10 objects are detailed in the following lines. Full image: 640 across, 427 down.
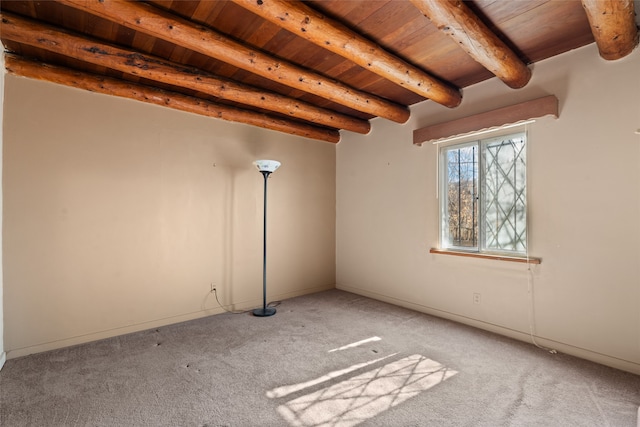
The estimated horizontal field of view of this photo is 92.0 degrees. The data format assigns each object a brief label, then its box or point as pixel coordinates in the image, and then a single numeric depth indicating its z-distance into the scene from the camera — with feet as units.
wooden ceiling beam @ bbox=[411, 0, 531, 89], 6.01
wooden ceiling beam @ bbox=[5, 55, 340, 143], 8.23
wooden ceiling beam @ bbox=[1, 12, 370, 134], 6.70
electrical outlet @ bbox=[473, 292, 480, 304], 10.06
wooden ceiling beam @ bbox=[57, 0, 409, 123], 6.02
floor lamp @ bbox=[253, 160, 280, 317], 11.21
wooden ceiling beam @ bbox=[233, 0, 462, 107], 6.11
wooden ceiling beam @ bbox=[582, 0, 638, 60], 5.63
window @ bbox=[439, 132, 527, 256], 9.37
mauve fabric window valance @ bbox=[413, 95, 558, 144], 8.46
